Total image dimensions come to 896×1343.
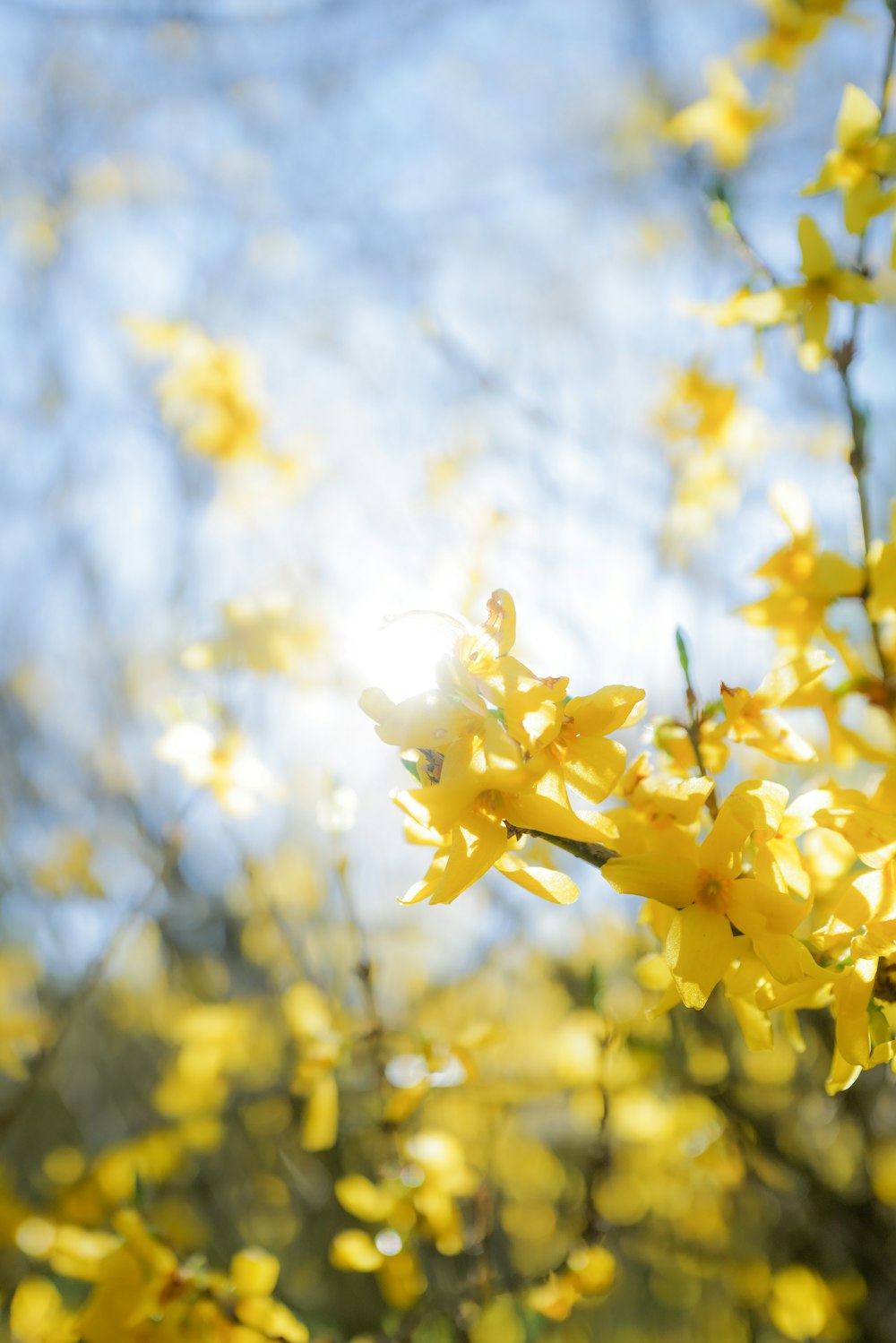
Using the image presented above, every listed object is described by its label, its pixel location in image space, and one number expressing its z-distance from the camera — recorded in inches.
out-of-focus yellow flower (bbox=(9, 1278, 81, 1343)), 23.9
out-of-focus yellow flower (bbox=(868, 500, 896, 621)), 19.7
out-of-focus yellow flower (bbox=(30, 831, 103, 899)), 94.0
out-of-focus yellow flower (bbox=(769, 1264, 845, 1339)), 32.2
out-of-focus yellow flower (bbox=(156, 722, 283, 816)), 27.6
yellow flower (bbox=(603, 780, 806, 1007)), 17.8
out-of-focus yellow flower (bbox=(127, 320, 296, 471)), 82.2
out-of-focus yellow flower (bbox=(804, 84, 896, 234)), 21.0
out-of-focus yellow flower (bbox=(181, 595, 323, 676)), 31.9
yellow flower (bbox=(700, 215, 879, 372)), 21.0
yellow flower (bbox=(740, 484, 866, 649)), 21.2
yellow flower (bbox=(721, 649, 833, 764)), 19.2
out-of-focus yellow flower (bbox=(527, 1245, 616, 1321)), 21.9
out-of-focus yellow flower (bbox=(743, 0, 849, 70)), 32.7
